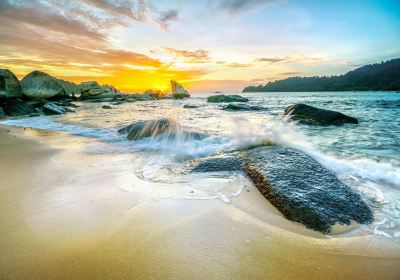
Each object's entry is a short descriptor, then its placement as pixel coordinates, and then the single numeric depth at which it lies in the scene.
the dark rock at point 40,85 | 23.50
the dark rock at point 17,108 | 14.84
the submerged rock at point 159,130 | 6.55
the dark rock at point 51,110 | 16.20
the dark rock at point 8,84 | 18.30
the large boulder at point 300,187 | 2.29
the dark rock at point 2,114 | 13.73
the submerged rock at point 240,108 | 18.22
